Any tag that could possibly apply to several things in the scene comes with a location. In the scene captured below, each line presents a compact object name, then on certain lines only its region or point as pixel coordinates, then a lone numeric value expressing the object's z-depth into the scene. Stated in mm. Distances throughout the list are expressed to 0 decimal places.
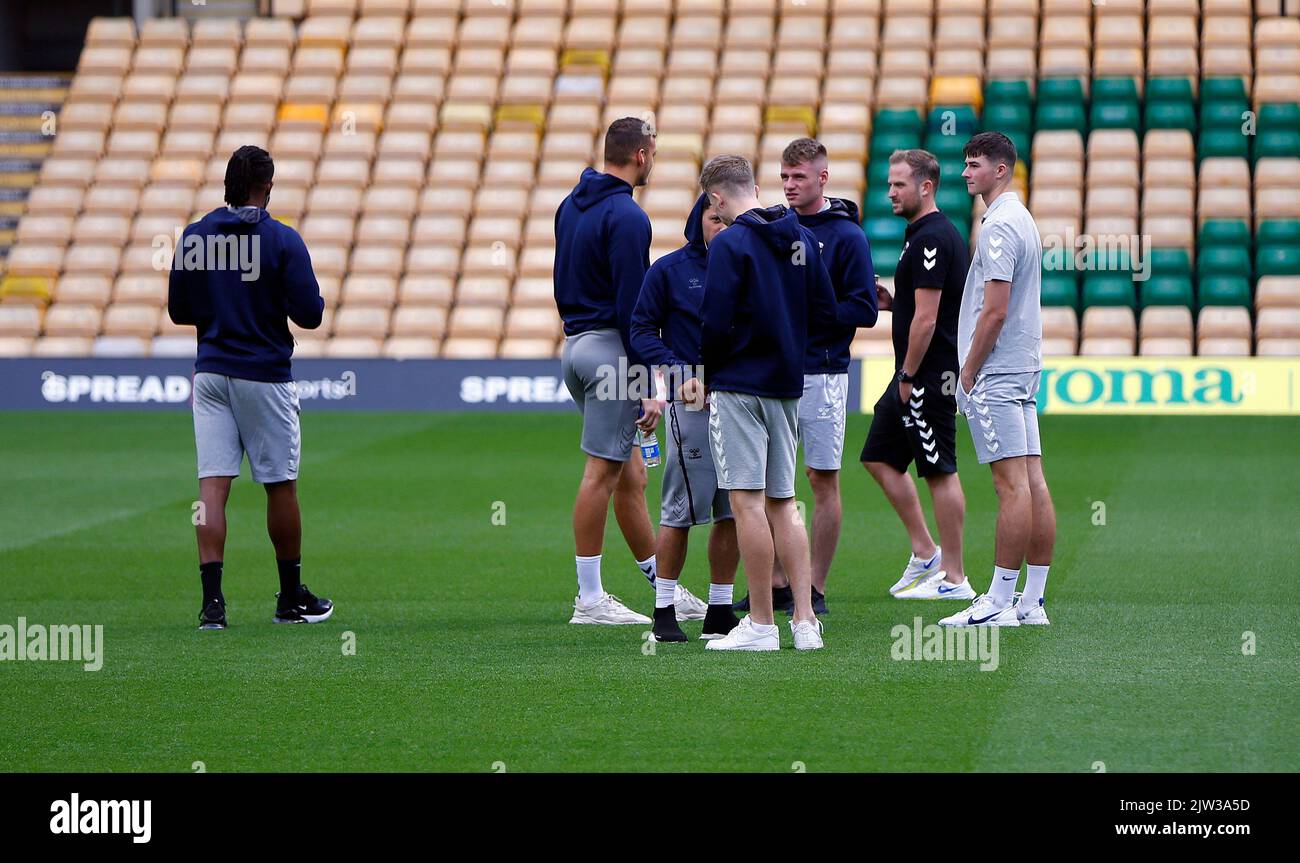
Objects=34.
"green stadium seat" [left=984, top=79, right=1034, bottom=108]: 21812
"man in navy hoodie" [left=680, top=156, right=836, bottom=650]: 6871
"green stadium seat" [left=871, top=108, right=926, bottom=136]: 21656
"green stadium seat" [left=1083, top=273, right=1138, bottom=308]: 19453
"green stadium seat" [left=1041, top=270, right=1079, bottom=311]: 19484
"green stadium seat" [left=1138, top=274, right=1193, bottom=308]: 19328
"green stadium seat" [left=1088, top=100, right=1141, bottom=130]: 21406
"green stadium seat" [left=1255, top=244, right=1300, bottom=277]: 19469
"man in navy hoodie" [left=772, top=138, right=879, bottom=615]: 8031
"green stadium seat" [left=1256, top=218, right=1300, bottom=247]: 19734
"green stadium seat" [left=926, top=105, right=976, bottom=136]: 21453
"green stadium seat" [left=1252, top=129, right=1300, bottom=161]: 20672
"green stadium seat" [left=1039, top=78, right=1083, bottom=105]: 21734
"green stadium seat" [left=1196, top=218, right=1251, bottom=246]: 19875
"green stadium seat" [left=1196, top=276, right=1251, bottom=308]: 19219
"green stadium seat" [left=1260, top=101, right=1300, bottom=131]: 20938
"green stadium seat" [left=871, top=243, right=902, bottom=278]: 20297
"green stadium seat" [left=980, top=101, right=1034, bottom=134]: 21500
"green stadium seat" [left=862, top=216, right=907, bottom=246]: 20469
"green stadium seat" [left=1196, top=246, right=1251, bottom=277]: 19578
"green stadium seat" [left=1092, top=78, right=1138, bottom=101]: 21625
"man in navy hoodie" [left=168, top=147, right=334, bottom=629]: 7809
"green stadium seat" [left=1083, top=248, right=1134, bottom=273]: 19781
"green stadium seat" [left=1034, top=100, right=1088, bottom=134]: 21516
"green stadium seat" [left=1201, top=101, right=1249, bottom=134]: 21219
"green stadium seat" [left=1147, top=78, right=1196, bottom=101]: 21550
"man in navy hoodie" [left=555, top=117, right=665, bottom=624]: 7684
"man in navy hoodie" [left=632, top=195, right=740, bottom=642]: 7410
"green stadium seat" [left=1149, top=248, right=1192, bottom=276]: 19719
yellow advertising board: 17719
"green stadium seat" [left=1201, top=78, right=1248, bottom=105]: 21453
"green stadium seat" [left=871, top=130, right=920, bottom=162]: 21328
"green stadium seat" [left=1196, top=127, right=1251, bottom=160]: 20922
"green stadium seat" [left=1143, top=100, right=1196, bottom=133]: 21312
